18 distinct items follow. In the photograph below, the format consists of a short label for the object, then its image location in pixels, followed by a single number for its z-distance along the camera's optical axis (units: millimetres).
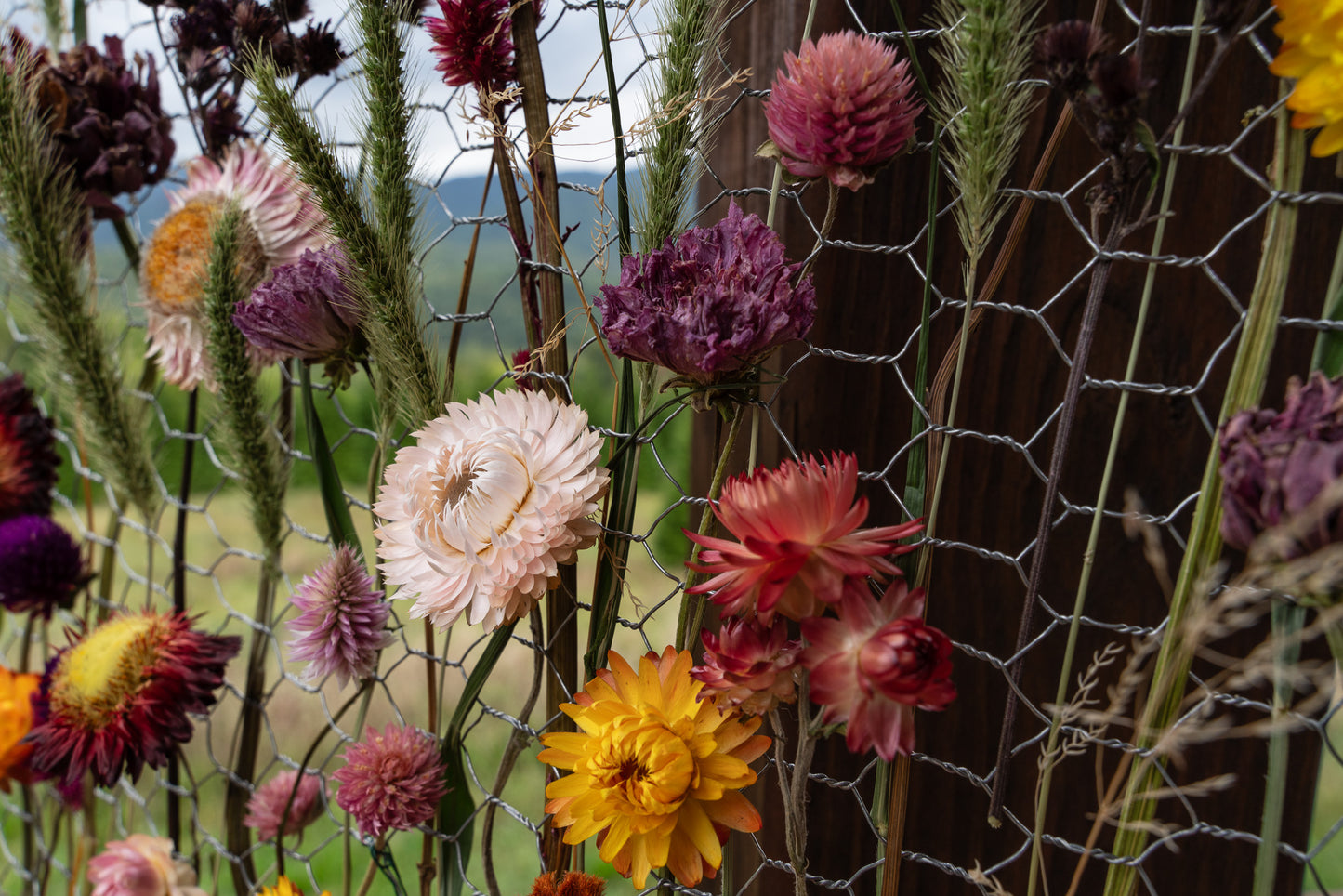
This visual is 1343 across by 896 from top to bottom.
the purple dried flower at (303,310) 497
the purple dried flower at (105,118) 686
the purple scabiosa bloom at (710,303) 357
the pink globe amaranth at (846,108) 357
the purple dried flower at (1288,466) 270
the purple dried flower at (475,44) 448
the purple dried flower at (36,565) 715
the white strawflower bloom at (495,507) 430
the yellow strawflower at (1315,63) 288
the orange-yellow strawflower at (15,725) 700
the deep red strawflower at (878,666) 312
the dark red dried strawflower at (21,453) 784
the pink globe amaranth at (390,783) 504
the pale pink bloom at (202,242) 634
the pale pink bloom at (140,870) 649
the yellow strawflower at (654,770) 387
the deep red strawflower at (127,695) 594
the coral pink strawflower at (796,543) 337
